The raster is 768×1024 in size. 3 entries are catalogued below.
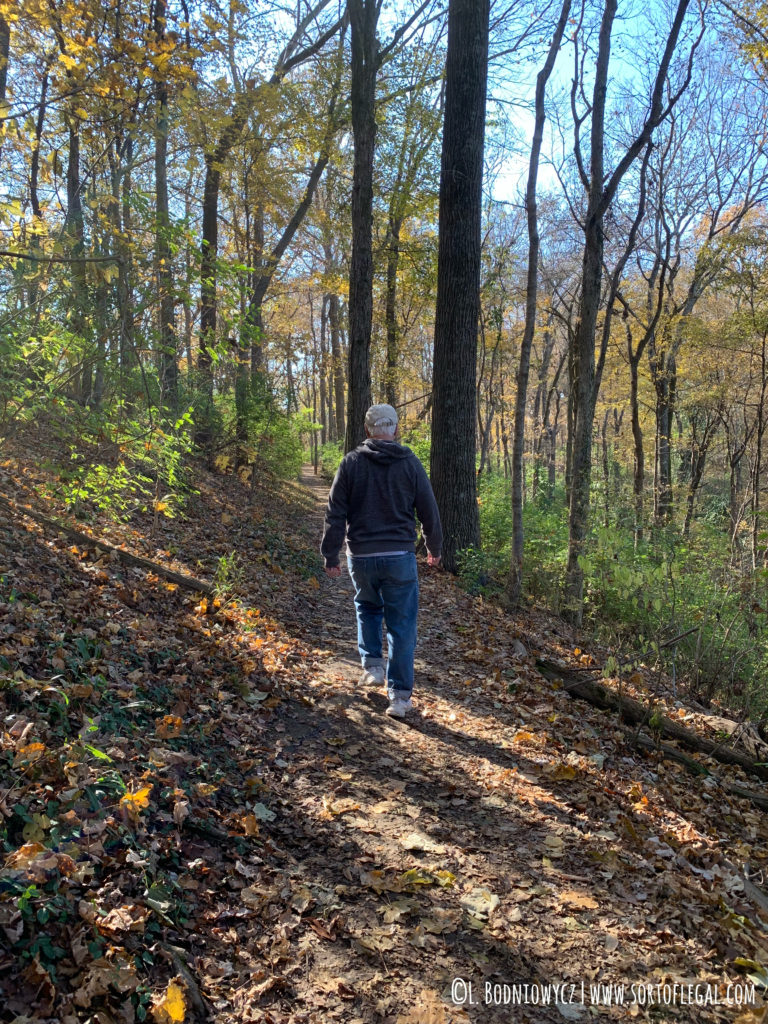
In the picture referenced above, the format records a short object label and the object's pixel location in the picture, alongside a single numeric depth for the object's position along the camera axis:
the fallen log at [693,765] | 4.21
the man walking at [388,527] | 4.48
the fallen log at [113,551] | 5.86
